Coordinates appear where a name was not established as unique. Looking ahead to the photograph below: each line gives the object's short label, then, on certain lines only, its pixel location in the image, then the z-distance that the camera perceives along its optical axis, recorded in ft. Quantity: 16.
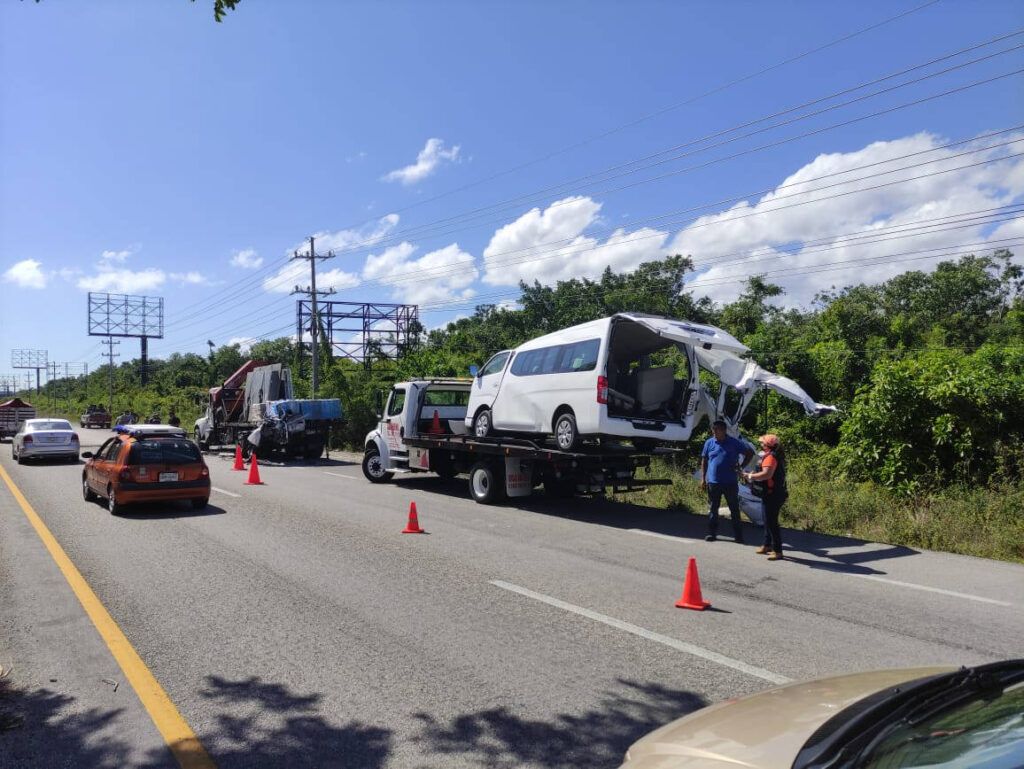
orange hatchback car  39.81
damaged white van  37.88
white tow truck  41.14
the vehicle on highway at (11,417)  135.23
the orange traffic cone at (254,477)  56.59
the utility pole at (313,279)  121.39
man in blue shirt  33.19
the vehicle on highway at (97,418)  188.65
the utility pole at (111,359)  254.68
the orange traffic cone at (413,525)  34.22
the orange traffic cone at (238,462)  71.92
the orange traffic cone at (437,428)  54.44
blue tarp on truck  82.38
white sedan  76.48
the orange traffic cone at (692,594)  21.93
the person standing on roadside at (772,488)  29.66
